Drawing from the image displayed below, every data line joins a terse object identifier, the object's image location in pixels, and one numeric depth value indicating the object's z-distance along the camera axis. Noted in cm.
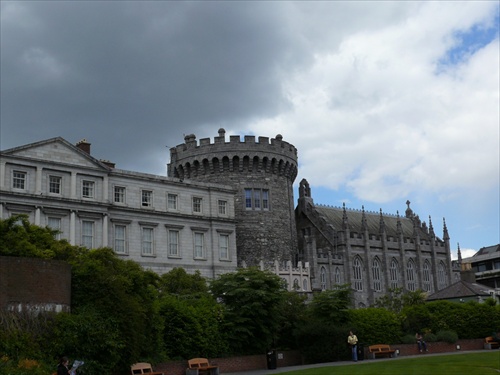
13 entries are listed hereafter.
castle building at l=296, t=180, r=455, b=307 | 7381
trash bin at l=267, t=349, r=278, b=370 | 3644
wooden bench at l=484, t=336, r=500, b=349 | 4744
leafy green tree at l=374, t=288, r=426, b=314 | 5834
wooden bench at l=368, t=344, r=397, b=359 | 4097
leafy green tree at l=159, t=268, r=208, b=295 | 4876
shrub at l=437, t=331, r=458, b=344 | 4678
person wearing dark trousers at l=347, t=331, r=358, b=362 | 3781
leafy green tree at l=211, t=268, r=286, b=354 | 3684
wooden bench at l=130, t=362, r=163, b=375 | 2845
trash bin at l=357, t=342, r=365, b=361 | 3950
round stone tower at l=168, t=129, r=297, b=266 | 6525
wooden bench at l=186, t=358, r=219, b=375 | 3158
